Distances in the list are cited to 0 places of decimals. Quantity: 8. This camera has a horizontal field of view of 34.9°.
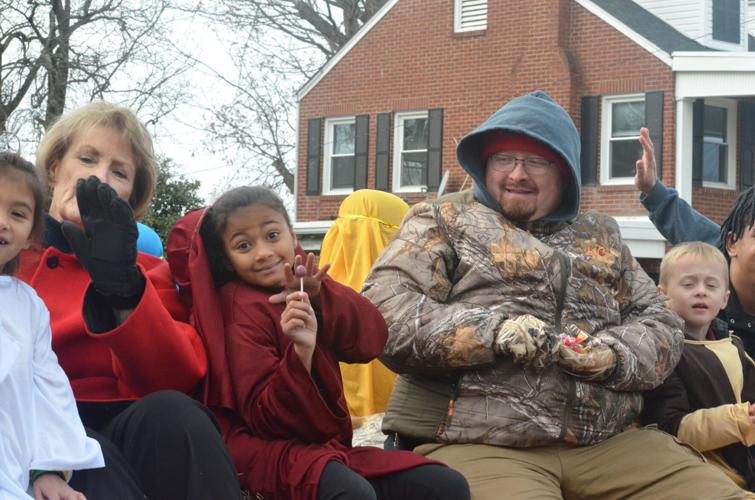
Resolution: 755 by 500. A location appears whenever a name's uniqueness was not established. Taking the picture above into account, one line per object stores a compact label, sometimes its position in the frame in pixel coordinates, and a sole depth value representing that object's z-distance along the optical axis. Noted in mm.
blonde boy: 4129
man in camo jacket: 3793
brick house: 21547
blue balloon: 4145
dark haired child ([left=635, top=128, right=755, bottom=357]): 4812
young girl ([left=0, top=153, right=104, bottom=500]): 2803
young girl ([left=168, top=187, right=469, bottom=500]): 3328
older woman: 2992
